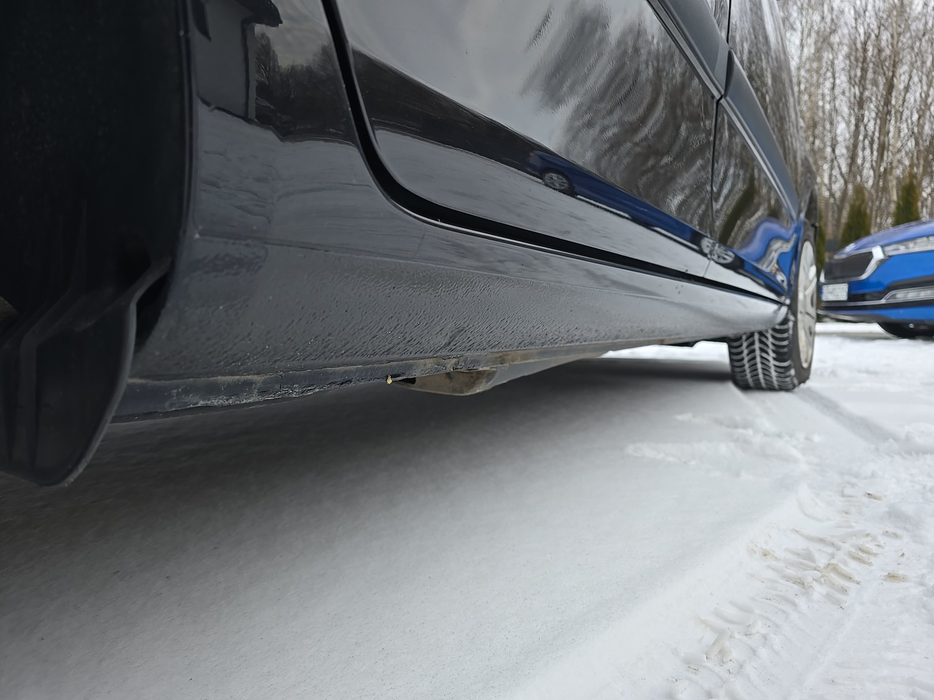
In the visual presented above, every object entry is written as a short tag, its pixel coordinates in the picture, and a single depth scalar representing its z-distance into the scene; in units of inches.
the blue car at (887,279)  177.5
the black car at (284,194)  15.8
